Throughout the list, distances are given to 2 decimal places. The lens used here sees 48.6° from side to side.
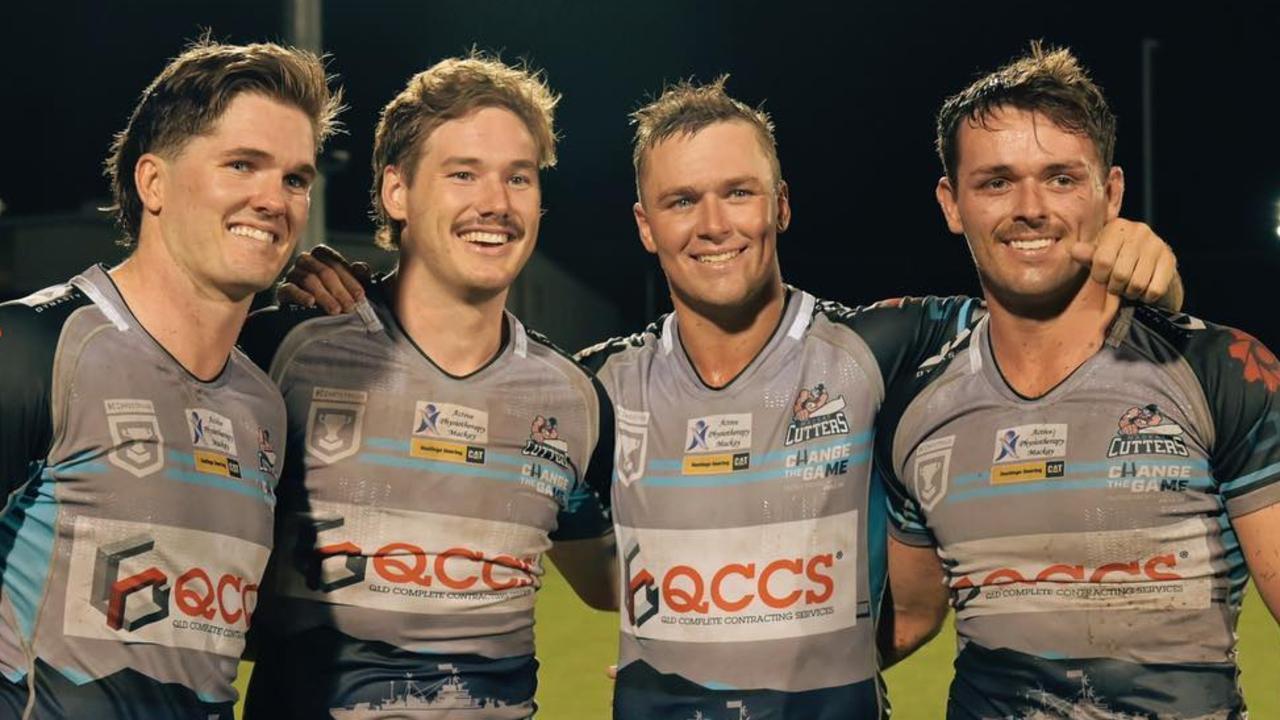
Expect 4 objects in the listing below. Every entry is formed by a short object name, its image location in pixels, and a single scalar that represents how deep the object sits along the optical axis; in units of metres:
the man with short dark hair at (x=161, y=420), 3.20
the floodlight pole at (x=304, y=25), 10.39
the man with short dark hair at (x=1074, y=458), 3.52
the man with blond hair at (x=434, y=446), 3.84
